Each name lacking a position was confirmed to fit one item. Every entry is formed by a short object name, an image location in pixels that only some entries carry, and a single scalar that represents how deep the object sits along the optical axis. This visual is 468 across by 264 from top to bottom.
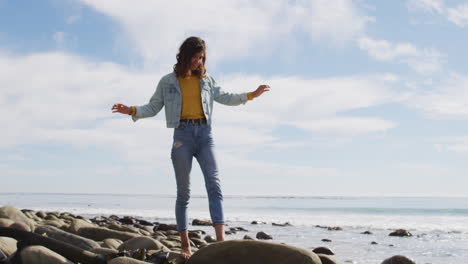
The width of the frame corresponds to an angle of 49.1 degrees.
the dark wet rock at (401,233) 14.59
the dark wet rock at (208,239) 10.07
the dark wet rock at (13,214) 8.88
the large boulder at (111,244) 6.74
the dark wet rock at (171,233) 11.15
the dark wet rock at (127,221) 16.88
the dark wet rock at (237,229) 15.15
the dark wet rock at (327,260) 5.39
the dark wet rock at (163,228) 13.59
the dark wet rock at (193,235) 9.81
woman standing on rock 5.46
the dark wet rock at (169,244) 7.31
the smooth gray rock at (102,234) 8.16
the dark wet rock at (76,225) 8.51
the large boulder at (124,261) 4.50
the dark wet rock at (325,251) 9.17
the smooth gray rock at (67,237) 6.37
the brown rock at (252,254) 4.55
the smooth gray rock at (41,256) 4.48
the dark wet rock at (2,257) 4.63
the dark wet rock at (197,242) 8.96
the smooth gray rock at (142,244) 6.48
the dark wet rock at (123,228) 9.75
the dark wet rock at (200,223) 16.83
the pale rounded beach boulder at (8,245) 4.90
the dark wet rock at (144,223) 16.54
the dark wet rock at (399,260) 6.41
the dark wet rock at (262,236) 12.66
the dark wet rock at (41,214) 14.19
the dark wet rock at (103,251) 5.18
